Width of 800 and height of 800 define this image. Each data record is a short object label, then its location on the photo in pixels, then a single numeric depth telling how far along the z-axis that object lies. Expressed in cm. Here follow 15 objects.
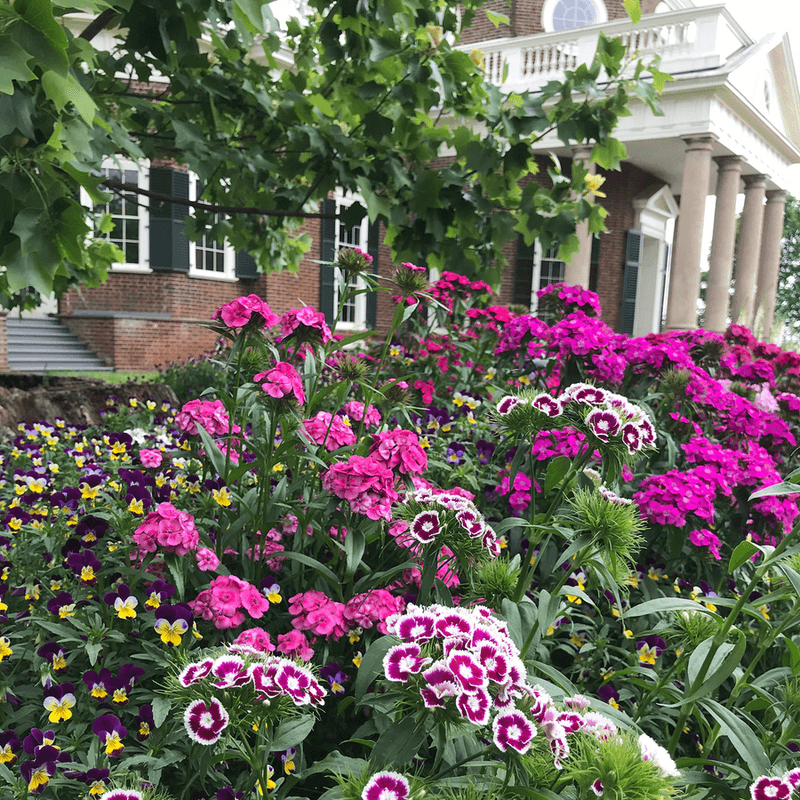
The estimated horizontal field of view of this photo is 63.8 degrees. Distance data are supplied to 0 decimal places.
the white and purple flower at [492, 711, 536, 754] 84
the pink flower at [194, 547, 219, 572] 156
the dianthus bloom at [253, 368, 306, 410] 151
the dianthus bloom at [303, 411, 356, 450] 183
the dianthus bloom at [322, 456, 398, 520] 150
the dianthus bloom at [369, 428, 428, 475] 160
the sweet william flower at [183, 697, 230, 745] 88
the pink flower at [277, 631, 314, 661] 142
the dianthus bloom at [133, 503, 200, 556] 148
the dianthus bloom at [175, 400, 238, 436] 178
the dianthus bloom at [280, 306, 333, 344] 163
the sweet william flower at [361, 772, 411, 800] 80
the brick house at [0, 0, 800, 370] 1059
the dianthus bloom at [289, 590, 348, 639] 149
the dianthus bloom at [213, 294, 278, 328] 159
